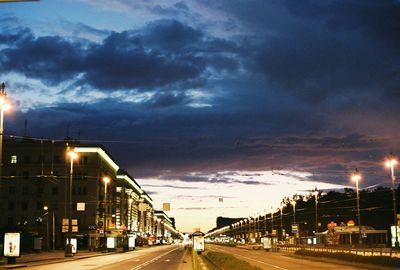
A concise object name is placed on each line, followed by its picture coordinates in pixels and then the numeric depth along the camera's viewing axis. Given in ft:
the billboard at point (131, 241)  377.34
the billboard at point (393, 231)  201.57
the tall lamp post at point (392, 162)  170.19
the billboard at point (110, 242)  342.21
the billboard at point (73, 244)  241.16
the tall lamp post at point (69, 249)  222.07
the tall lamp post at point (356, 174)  204.35
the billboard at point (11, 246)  155.22
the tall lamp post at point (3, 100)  131.54
